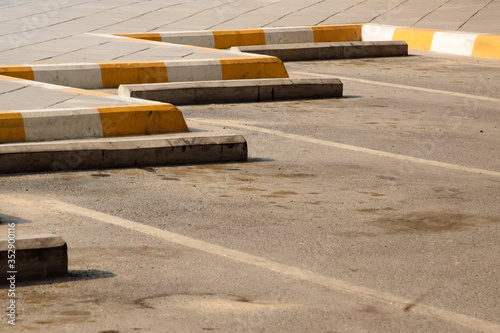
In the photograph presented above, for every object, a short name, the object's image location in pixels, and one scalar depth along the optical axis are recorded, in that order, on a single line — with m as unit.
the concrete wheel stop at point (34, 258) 7.29
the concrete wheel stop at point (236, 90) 16.17
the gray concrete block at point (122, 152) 11.20
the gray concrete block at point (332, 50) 22.48
